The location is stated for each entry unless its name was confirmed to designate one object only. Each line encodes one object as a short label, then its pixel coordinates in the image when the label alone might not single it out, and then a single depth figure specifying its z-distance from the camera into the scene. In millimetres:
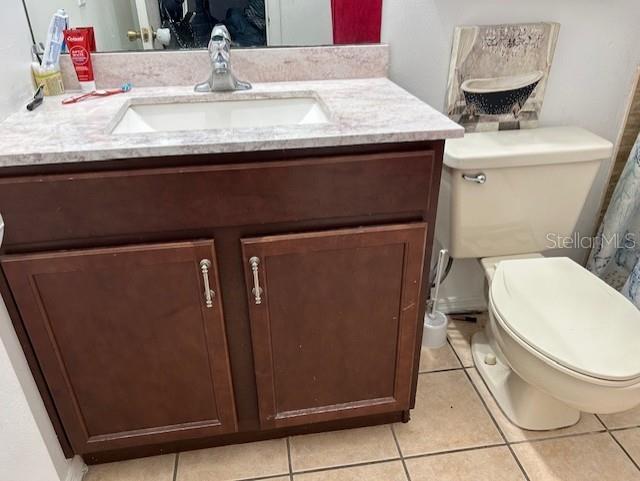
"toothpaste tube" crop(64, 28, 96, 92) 1298
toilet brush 1714
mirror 1342
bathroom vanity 956
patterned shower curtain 1511
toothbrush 1254
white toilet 1163
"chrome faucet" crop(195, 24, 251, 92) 1266
